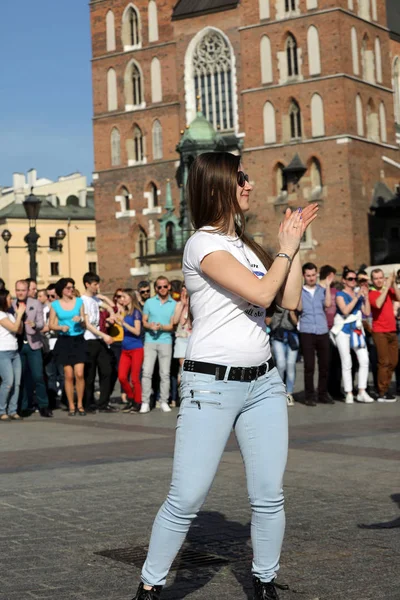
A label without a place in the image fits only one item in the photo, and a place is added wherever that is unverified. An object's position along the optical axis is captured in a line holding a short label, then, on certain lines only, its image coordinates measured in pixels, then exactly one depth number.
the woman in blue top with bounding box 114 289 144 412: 15.80
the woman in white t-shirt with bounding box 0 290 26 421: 14.60
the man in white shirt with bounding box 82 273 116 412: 15.71
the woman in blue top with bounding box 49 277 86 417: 15.13
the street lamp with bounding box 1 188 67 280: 26.81
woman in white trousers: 15.41
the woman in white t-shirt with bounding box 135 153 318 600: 4.42
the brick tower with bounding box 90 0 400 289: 49.78
